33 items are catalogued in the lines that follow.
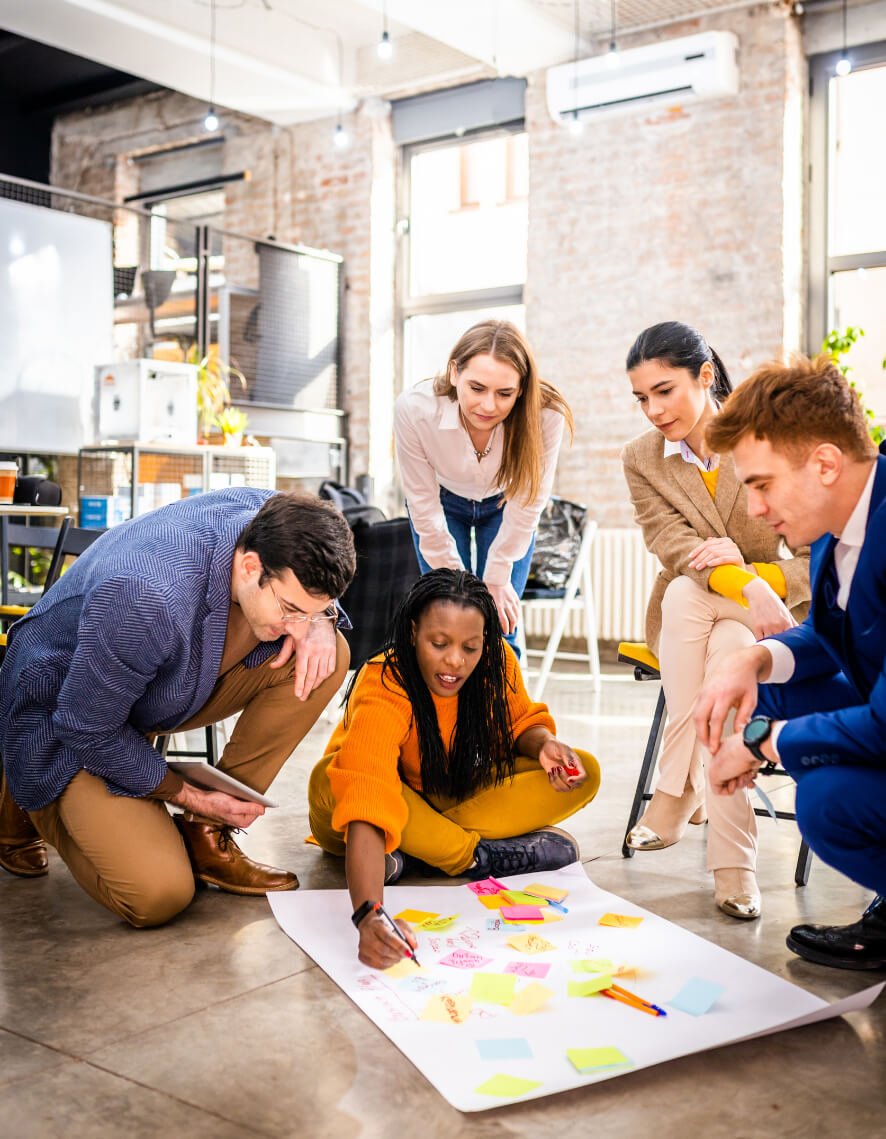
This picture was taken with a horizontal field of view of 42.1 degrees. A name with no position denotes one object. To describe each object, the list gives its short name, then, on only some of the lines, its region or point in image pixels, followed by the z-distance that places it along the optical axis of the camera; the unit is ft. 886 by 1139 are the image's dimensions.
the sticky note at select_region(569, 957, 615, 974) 5.91
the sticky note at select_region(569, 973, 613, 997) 5.60
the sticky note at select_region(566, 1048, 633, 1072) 4.84
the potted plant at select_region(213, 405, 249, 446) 20.47
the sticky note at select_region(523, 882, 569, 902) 7.14
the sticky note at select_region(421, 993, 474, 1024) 5.32
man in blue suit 5.16
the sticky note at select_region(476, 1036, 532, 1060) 4.94
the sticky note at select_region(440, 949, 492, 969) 5.96
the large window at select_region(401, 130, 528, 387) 23.09
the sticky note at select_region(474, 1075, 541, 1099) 4.64
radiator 20.44
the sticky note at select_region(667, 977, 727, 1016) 5.40
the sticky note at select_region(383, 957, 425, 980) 5.85
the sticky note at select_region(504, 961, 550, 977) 5.87
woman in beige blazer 7.54
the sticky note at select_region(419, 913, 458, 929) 6.55
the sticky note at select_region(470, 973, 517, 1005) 5.54
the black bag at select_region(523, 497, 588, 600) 17.34
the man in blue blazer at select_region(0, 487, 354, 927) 6.31
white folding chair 16.97
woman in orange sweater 7.15
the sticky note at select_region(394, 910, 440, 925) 6.67
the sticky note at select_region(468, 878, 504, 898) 7.24
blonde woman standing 8.91
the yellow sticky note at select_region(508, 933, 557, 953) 6.21
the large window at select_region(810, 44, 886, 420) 19.47
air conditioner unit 18.86
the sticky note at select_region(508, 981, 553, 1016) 5.42
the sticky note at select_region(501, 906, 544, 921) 6.71
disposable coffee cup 11.41
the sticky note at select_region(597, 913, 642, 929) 6.66
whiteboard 20.68
